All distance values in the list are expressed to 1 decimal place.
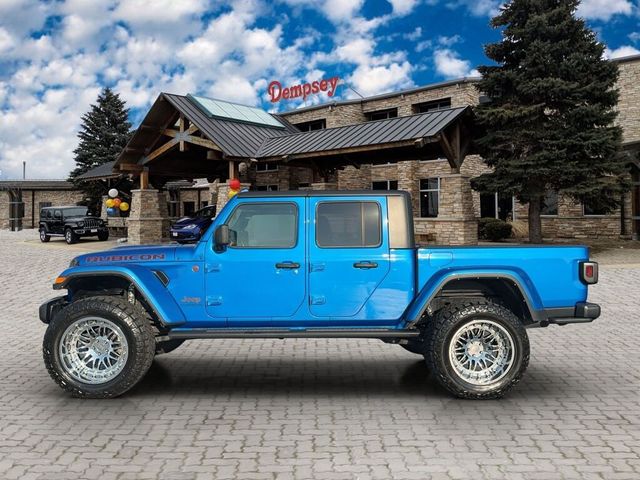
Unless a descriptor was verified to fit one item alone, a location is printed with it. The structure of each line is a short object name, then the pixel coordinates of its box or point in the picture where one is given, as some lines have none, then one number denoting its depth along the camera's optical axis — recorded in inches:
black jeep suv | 1280.8
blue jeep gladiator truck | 233.9
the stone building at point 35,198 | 2256.5
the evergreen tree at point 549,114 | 865.5
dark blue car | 1053.5
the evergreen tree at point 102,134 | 1990.7
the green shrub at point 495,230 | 1165.7
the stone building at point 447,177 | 928.3
